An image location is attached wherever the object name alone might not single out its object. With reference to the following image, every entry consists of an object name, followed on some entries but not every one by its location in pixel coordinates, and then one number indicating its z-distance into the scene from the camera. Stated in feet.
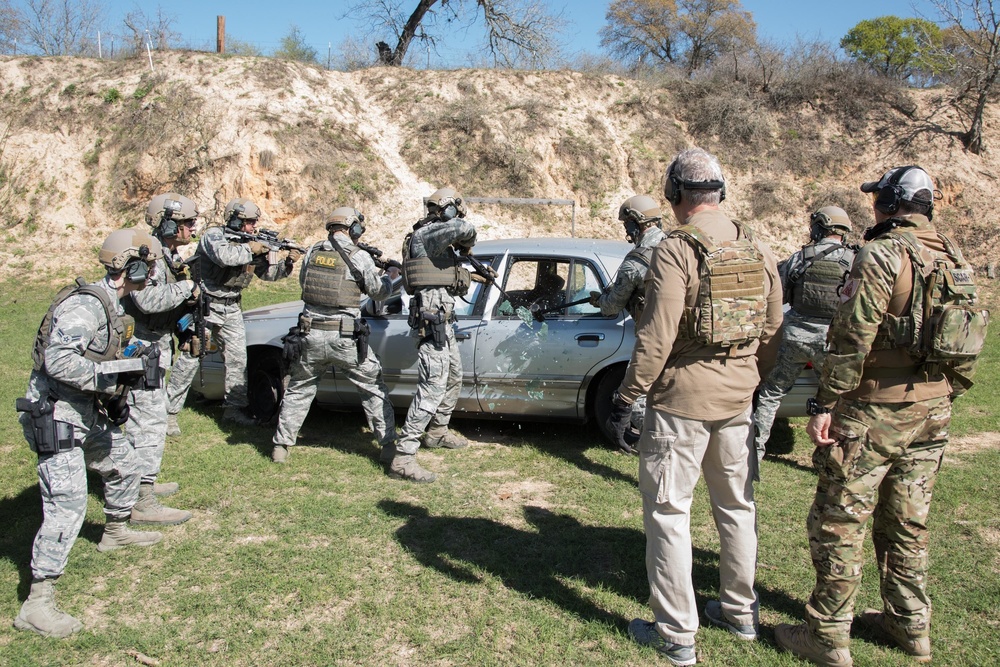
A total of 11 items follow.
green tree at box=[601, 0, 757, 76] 69.77
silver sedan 17.11
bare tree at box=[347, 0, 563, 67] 65.98
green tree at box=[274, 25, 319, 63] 67.14
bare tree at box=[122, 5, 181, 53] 57.06
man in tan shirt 8.85
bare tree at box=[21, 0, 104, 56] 60.85
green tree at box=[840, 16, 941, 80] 61.46
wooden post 58.34
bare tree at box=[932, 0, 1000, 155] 51.57
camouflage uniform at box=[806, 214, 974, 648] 8.73
